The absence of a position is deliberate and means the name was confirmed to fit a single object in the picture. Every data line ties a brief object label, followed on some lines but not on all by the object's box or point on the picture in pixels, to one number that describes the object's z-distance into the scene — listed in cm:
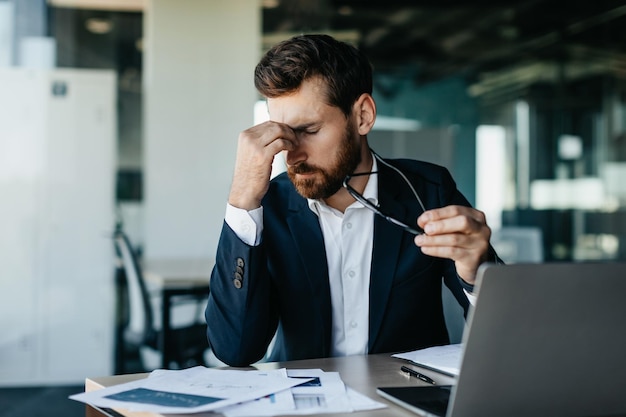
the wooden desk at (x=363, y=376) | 110
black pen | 128
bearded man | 156
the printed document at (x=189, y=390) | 104
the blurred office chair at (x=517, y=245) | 602
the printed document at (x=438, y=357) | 135
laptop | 93
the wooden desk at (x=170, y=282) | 363
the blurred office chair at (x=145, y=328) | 341
